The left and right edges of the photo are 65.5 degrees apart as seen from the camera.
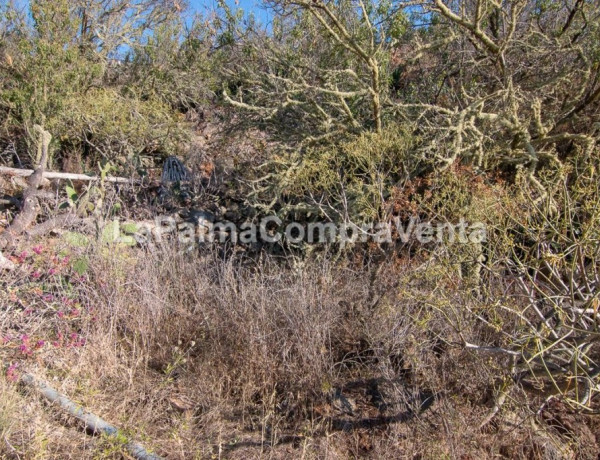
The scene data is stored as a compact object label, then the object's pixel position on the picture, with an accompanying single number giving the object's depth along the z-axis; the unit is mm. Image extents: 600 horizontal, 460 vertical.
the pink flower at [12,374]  2762
